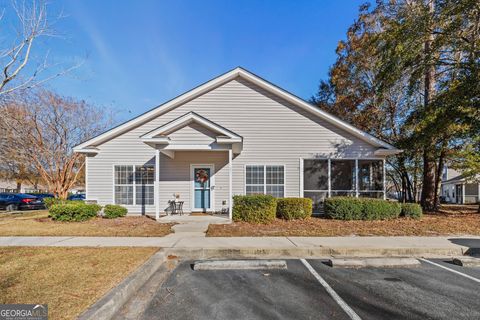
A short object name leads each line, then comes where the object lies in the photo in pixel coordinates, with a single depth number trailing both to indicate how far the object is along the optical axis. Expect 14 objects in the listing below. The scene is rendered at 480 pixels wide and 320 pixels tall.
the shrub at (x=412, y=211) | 11.50
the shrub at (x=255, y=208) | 10.60
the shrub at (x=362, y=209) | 11.06
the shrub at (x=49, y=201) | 15.07
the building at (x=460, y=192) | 32.56
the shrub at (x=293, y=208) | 11.09
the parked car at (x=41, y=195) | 23.83
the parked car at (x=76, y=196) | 31.23
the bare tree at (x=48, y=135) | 20.86
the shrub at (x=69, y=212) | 10.97
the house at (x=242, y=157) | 13.12
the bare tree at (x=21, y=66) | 7.38
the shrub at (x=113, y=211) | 11.91
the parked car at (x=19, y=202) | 21.42
